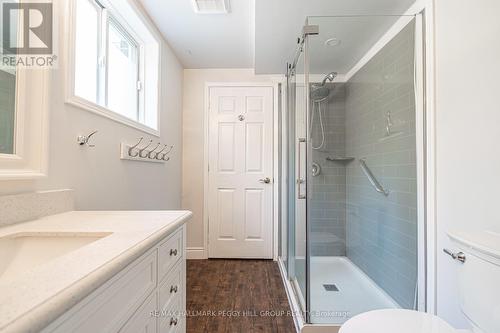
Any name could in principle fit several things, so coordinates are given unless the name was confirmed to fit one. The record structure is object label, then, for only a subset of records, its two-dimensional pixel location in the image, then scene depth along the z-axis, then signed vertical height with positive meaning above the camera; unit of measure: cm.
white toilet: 81 -45
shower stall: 170 +2
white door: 297 -3
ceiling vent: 184 +124
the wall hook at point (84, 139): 126 +15
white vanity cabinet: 48 -34
